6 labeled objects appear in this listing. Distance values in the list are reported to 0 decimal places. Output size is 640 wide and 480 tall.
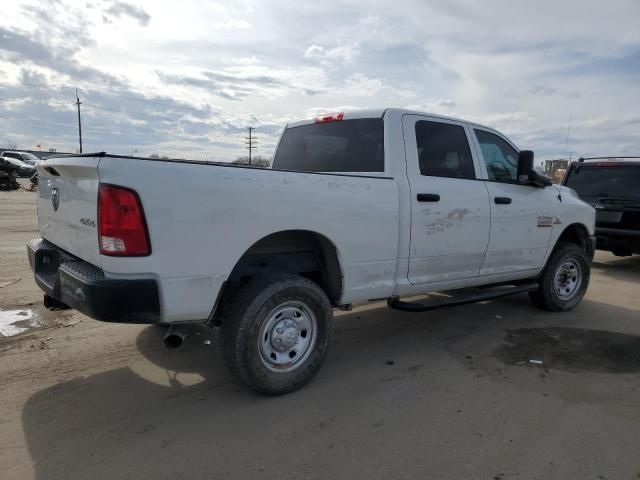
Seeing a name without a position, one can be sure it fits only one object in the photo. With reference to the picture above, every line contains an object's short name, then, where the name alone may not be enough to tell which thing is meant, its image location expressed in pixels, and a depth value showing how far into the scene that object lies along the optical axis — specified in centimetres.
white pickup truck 274
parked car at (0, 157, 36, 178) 3064
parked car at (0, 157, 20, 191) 2161
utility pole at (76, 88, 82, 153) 5612
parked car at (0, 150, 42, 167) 3638
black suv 785
